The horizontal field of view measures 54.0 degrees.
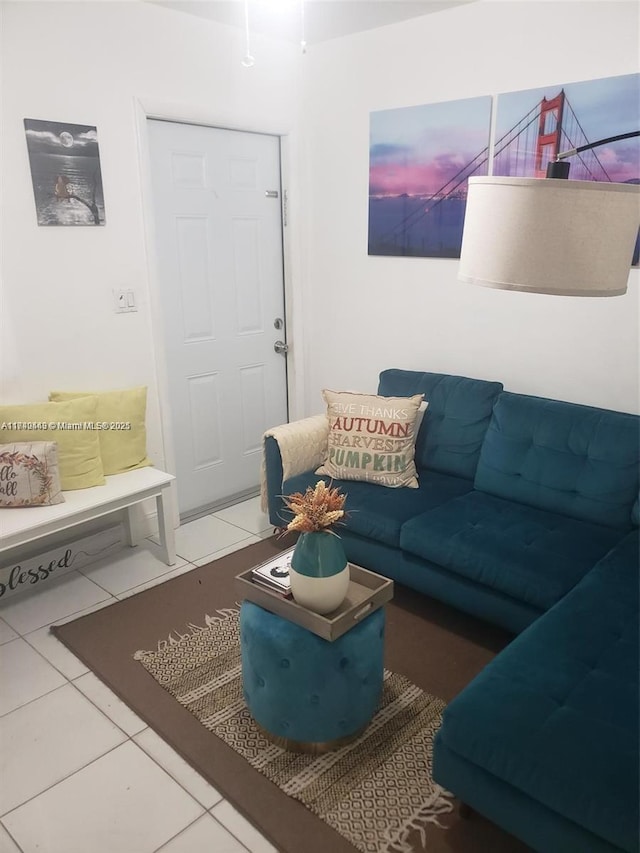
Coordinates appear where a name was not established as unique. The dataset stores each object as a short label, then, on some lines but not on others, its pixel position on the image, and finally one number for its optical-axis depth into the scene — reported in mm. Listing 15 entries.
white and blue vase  1883
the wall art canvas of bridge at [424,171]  3107
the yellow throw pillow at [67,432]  2725
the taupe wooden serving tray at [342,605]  1861
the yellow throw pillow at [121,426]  3016
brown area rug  1754
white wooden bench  2545
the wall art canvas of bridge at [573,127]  2596
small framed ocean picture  2734
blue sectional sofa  1448
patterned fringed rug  1797
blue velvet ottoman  1885
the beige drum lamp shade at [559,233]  1072
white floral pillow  2619
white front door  3387
